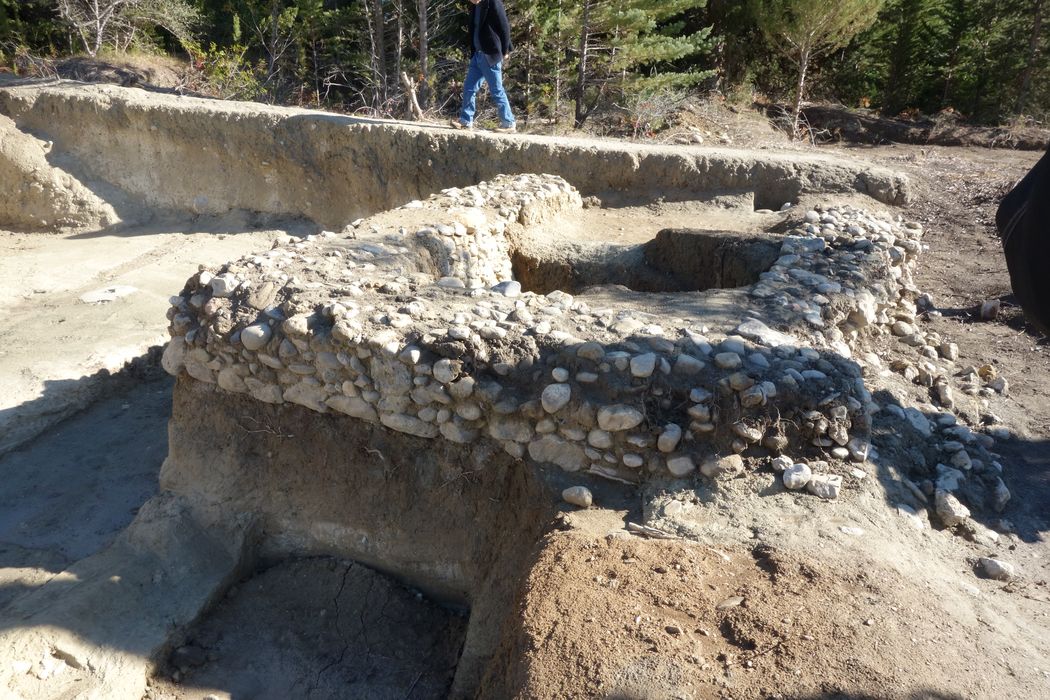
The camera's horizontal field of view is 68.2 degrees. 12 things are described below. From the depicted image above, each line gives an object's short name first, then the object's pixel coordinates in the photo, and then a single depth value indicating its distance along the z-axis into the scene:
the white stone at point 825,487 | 2.85
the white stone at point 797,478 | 2.86
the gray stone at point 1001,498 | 3.21
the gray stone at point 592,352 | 3.09
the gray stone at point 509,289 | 3.80
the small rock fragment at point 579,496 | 2.95
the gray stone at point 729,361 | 3.06
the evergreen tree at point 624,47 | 10.31
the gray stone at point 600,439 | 2.97
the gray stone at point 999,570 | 2.80
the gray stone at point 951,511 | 3.02
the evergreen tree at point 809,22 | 10.88
